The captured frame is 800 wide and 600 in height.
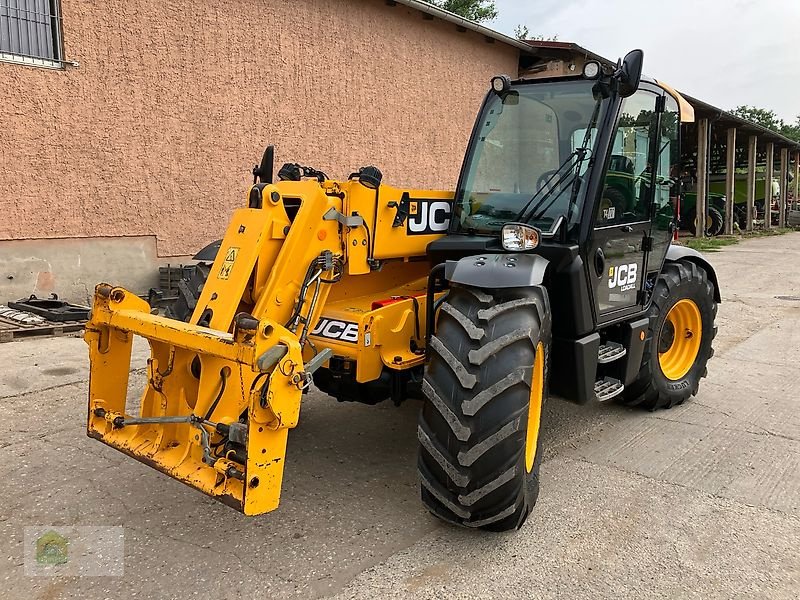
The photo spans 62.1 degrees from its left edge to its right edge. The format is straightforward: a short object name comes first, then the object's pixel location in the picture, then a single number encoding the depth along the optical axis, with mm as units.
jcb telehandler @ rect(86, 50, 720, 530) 2945
